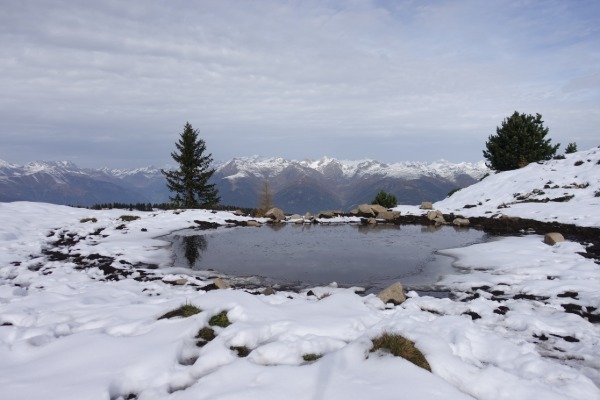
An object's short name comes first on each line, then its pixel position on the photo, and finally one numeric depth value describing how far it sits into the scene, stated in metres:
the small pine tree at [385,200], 41.46
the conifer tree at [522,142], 42.53
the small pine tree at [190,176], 50.59
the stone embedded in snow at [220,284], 11.58
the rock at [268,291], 11.13
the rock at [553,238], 16.38
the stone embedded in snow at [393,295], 9.98
